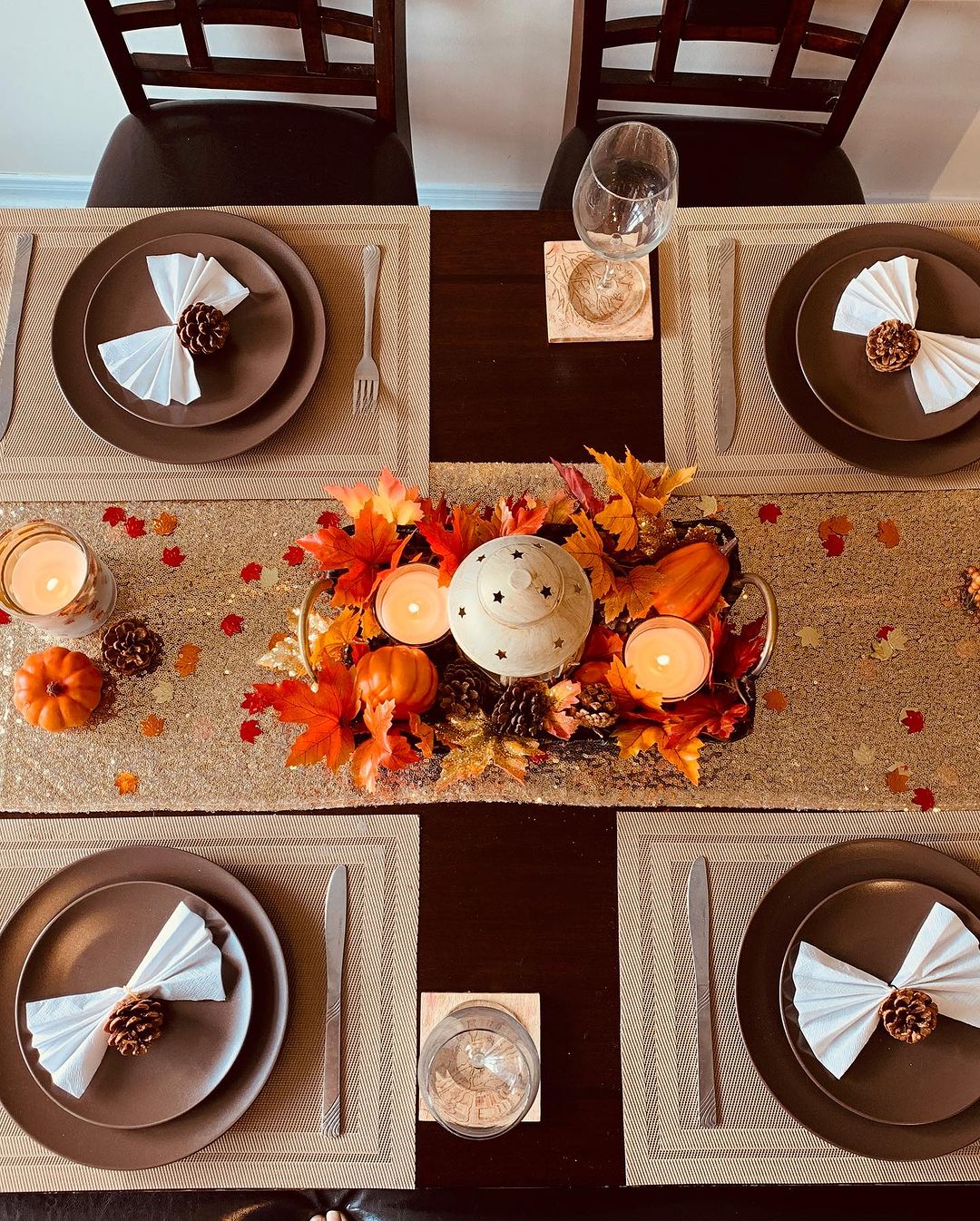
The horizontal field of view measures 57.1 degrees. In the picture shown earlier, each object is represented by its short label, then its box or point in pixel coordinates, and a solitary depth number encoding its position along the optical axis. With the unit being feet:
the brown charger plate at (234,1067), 2.48
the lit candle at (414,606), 2.53
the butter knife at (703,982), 2.58
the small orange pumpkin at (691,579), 2.55
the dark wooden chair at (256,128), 4.05
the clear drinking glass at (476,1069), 2.52
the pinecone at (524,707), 2.44
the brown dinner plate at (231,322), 3.03
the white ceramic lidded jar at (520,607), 2.00
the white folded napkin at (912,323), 2.99
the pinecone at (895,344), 3.00
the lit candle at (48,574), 2.73
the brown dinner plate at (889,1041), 2.50
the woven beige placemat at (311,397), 3.06
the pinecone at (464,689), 2.49
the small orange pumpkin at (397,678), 2.39
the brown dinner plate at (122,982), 2.49
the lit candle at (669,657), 2.54
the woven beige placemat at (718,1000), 2.55
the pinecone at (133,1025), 2.46
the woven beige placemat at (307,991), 2.56
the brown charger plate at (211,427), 3.03
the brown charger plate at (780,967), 2.49
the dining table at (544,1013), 2.55
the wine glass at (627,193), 2.83
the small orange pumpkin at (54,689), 2.72
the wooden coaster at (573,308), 3.17
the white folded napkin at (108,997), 2.45
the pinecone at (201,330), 2.98
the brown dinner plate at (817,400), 3.02
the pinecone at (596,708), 2.45
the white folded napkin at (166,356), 2.99
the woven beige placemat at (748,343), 3.07
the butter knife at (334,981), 2.57
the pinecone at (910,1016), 2.48
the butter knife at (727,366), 3.09
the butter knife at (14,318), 3.10
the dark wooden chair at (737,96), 3.94
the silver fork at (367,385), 3.13
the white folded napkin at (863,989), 2.50
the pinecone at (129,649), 2.83
